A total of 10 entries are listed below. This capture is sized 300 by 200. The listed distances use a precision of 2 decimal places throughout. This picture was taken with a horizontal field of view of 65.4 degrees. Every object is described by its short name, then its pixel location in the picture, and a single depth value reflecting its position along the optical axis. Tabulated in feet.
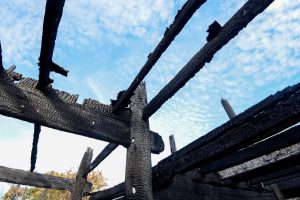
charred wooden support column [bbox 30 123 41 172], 10.02
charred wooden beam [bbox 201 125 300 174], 7.63
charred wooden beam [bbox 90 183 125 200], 11.60
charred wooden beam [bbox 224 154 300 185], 9.61
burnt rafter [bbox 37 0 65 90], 4.70
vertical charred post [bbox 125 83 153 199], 7.68
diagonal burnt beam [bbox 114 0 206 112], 5.80
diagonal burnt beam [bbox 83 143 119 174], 10.83
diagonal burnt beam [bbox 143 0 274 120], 5.36
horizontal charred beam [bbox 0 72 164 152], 7.19
